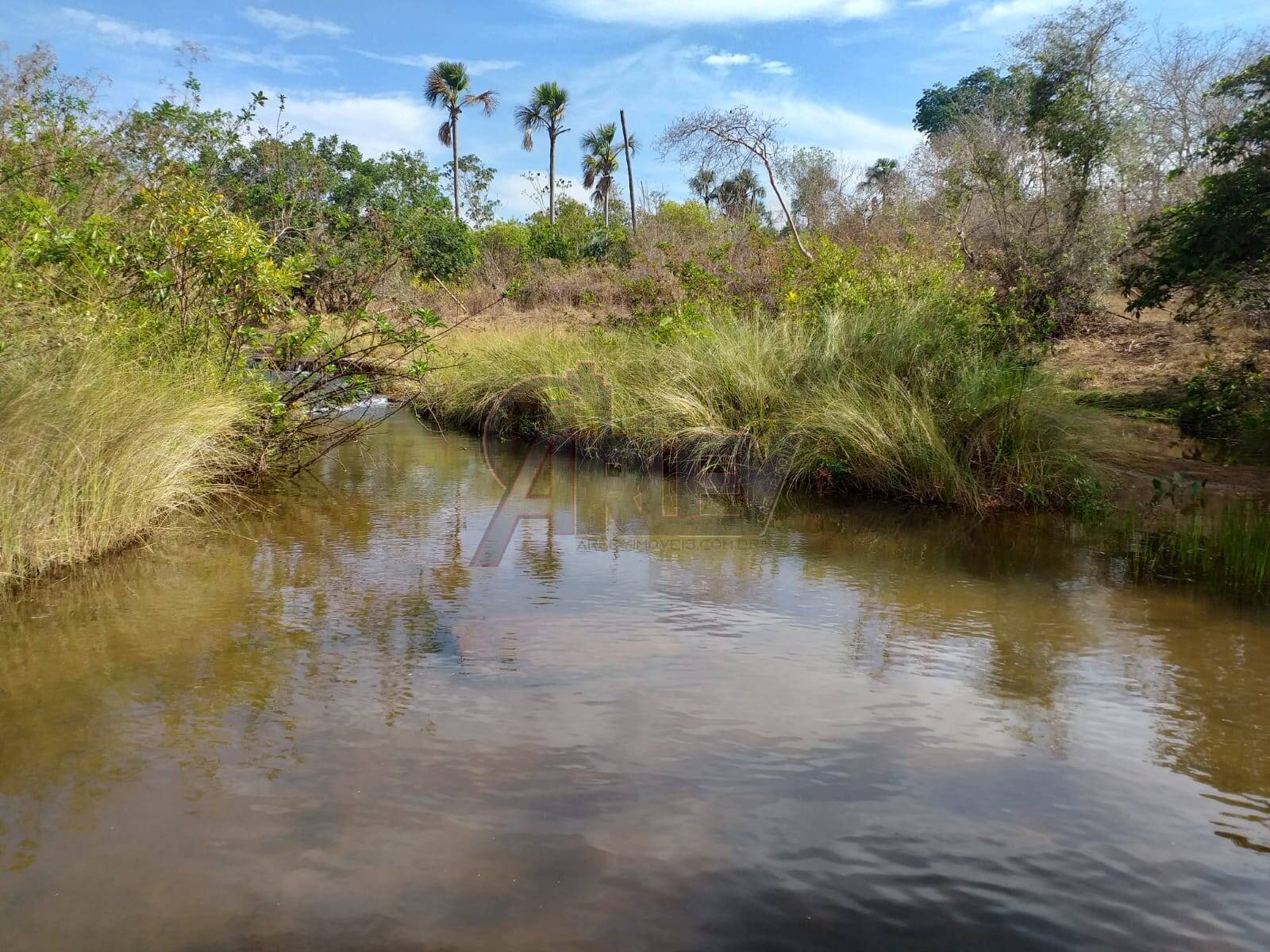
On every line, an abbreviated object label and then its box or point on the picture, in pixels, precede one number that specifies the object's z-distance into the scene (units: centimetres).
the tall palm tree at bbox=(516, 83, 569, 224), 4319
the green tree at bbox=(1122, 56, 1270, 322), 785
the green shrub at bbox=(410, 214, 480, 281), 2834
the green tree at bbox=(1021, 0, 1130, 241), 1586
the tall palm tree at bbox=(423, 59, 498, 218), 4400
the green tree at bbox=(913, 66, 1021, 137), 4356
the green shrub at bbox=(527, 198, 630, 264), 3180
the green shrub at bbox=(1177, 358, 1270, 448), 898
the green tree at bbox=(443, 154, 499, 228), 4006
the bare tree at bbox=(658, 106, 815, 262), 1335
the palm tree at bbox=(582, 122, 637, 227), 4366
